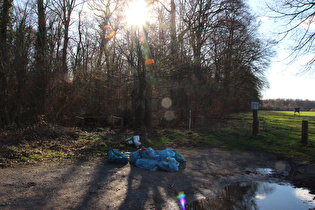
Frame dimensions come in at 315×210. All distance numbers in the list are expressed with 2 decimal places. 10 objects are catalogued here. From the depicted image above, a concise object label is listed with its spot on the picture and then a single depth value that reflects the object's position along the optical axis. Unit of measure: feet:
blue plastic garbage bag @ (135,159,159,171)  21.56
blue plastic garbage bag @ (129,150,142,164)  23.10
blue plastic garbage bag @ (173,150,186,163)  25.00
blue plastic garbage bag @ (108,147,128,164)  22.95
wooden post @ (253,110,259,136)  42.42
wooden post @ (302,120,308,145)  34.44
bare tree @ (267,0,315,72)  30.37
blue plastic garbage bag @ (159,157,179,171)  21.57
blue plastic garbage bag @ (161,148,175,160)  23.03
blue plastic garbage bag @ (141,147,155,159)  23.18
